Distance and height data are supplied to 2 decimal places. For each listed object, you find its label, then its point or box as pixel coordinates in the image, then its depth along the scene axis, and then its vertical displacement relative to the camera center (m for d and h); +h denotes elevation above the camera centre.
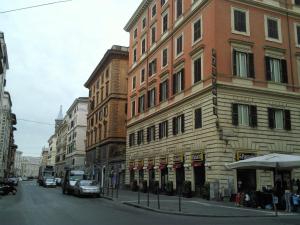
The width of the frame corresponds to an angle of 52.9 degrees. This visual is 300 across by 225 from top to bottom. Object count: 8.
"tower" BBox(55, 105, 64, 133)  122.04 +20.15
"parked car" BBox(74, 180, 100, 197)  24.24 -1.73
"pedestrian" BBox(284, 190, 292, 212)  15.35 -1.65
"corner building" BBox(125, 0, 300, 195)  21.20 +5.69
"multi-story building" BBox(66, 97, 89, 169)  64.29 +7.10
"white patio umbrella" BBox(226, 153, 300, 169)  15.18 +0.30
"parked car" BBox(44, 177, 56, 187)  45.58 -2.36
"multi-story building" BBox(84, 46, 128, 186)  41.79 +7.66
